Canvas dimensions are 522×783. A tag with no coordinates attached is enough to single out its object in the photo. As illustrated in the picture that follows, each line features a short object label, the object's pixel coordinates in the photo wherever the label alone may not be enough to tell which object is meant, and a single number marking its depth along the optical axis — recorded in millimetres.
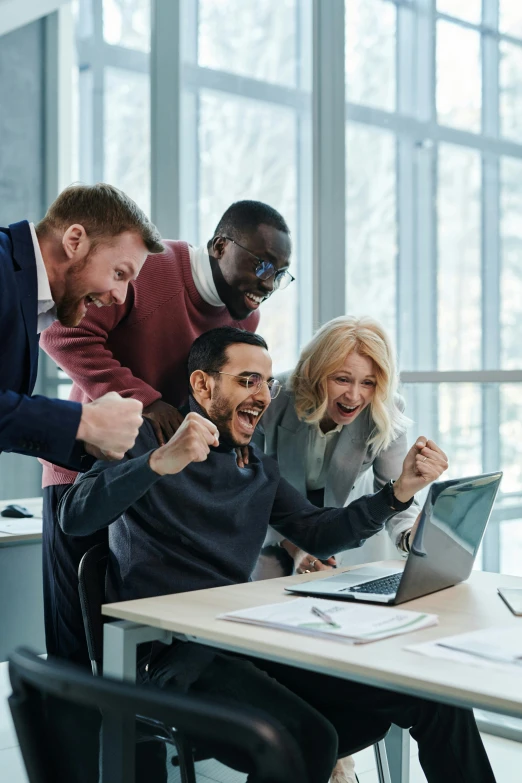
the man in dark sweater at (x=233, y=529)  1734
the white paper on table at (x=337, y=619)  1492
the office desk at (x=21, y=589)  2830
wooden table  1229
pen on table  1567
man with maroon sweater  2342
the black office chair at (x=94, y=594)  2027
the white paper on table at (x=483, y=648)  1341
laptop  1778
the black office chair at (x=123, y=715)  794
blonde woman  2551
